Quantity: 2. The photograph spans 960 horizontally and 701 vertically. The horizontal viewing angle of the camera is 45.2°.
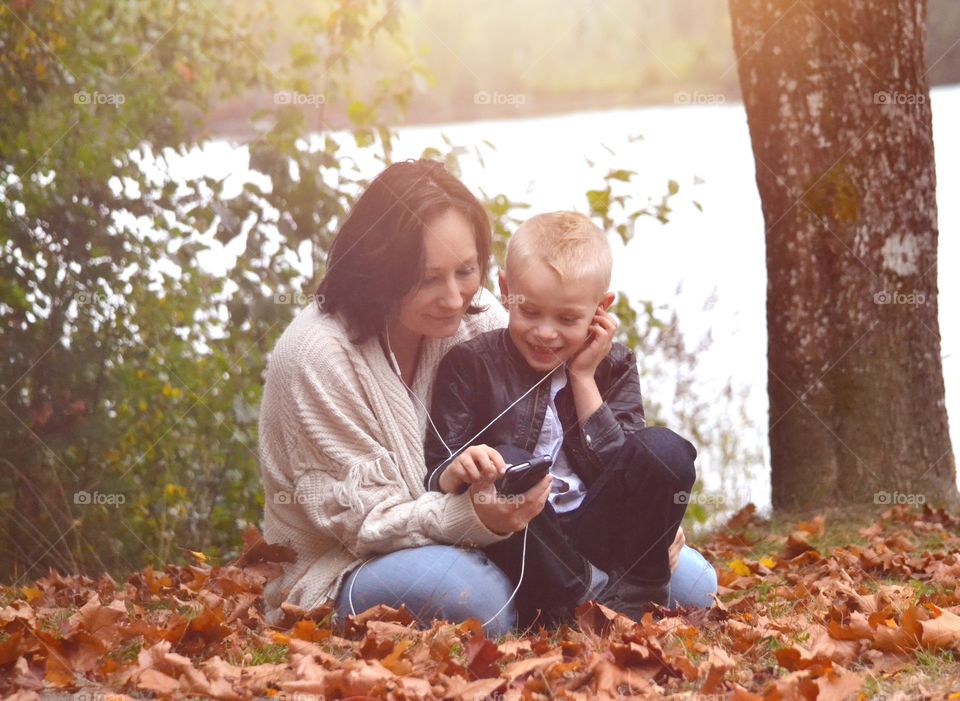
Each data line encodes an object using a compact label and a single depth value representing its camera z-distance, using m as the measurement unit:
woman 2.92
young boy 2.94
